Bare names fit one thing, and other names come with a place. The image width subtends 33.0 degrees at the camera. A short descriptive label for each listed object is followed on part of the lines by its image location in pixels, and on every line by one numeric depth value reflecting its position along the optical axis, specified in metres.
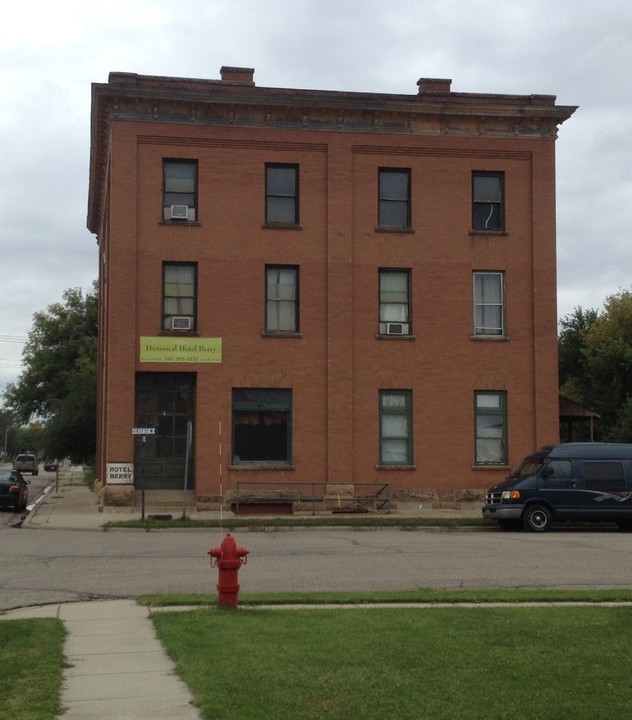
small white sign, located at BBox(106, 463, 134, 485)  29.51
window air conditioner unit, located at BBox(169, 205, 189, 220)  30.42
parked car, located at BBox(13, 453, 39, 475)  83.78
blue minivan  24.53
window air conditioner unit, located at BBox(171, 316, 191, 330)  30.19
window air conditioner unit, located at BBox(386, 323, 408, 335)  31.27
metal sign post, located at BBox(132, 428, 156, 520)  27.00
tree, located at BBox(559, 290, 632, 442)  54.47
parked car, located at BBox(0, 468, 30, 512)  33.16
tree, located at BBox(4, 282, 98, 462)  73.00
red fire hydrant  11.12
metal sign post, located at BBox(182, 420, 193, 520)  23.61
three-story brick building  30.22
